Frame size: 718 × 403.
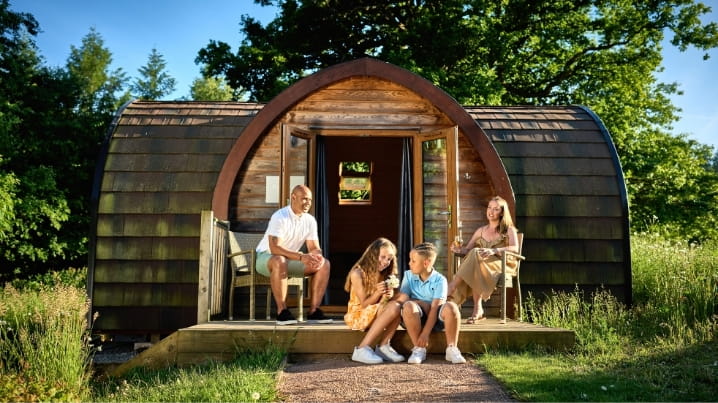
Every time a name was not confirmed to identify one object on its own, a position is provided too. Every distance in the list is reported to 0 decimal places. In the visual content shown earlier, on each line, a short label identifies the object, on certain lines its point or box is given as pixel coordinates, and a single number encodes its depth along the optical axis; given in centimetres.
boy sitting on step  493
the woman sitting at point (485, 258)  622
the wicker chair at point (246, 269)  645
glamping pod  753
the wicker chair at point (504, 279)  630
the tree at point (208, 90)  3384
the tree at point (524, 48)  1739
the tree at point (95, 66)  3117
